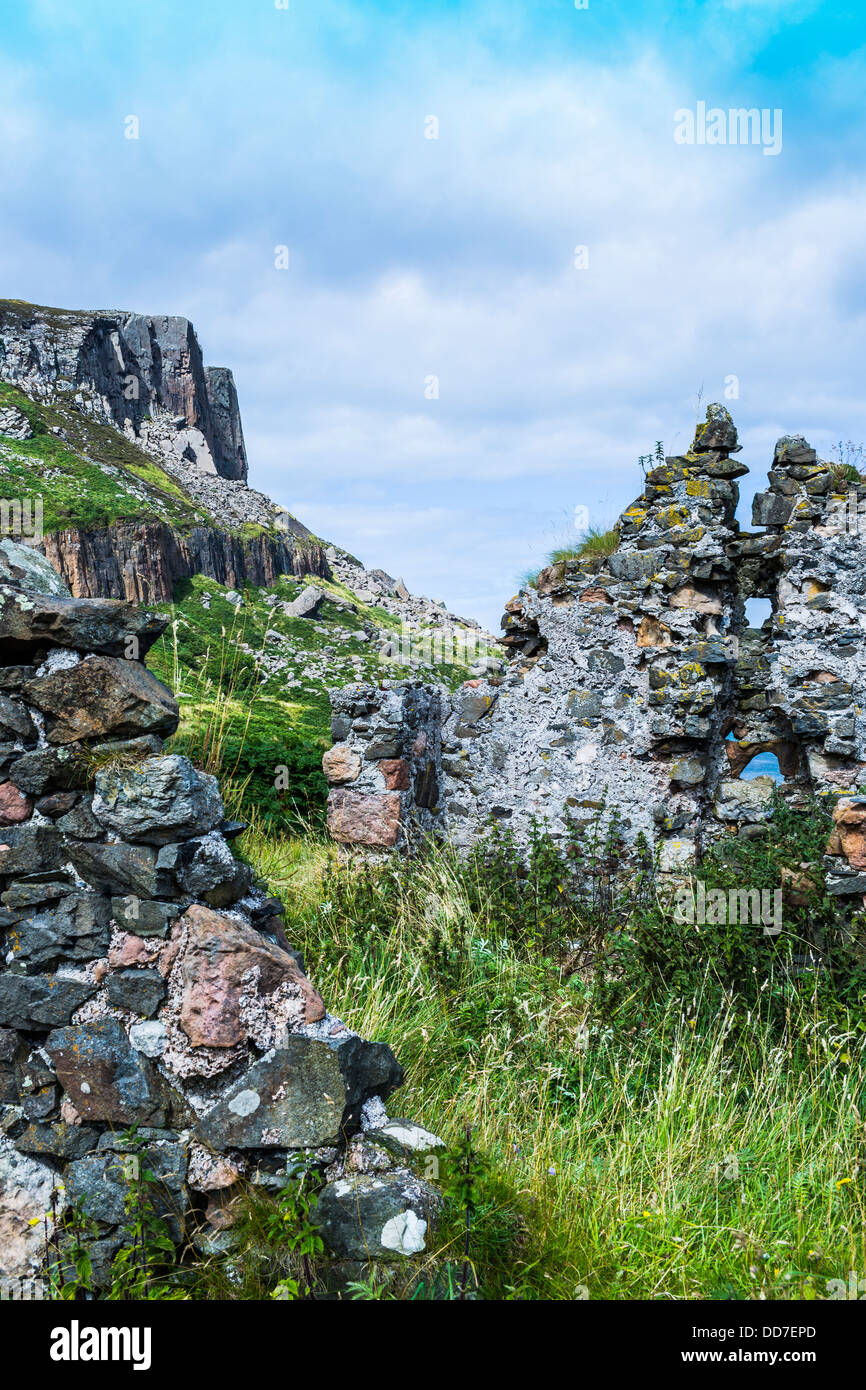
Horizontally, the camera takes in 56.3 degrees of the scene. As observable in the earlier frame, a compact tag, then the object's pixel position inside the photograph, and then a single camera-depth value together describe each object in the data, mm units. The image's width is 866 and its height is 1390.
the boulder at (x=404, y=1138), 2344
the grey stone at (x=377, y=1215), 2133
